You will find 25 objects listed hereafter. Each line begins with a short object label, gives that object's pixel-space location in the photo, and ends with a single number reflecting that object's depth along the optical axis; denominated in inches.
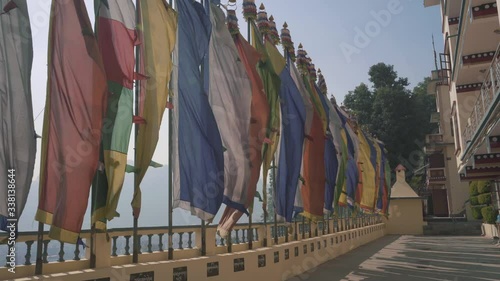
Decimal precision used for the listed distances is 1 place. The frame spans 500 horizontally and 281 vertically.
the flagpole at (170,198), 303.4
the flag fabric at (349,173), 684.7
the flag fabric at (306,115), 480.7
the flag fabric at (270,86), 420.8
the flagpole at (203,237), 337.1
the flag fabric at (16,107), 207.6
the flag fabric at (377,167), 917.9
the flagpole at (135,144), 272.6
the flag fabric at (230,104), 350.6
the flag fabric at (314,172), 486.0
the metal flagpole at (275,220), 447.8
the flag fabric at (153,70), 270.7
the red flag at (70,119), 222.4
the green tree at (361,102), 2075.5
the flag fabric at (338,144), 613.3
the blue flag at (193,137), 303.0
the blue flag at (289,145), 431.8
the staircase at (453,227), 1210.6
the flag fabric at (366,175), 856.9
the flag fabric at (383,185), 1040.8
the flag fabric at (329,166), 562.6
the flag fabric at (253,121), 350.6
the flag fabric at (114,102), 246.1
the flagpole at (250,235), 410.6
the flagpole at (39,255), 220.5
